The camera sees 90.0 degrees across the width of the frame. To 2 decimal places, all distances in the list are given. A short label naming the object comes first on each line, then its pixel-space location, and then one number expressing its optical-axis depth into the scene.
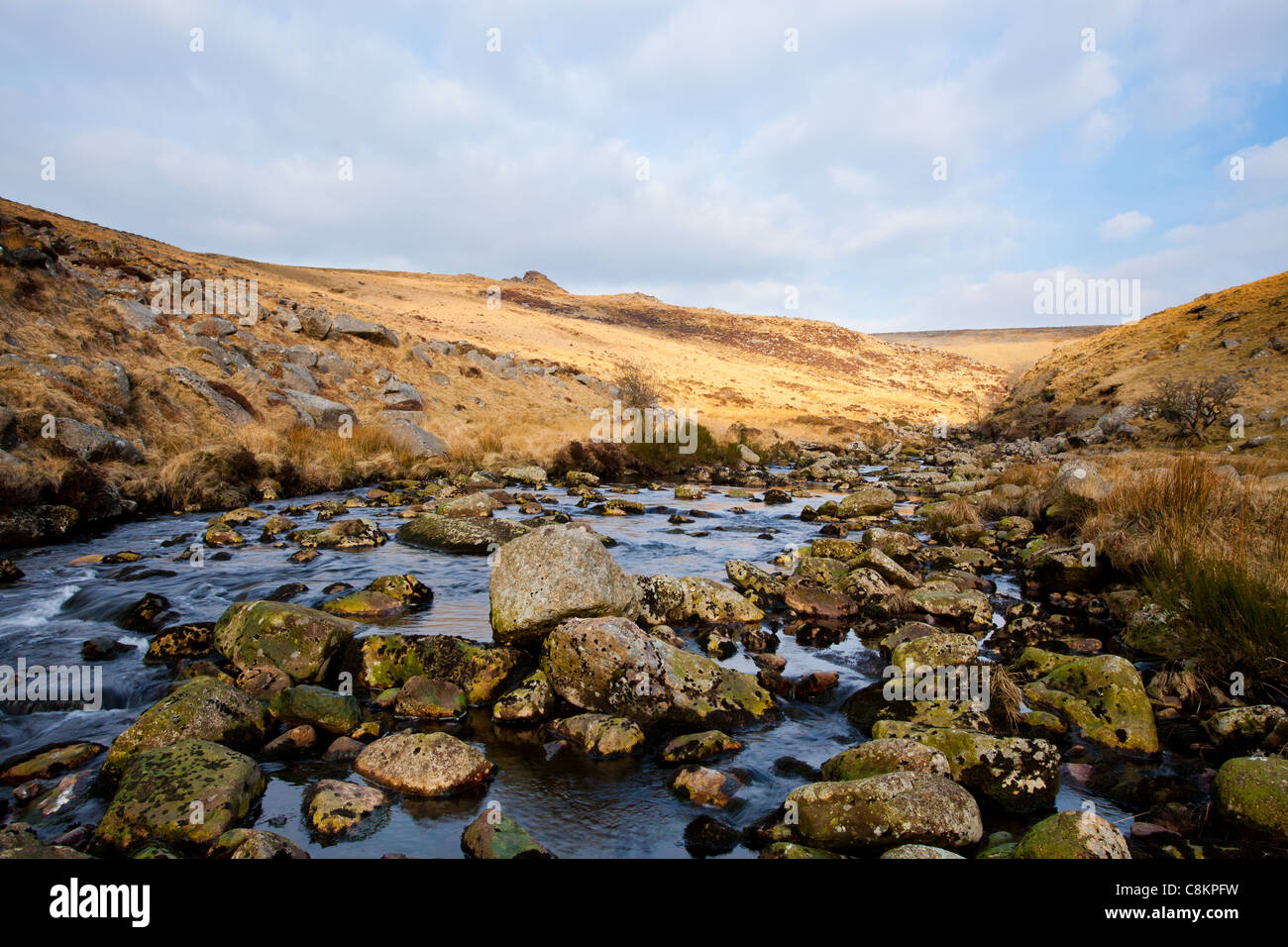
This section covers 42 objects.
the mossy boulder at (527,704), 5.77
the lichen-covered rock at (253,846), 3.64
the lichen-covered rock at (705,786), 4.65
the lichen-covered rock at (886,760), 4.59
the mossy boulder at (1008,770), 4.60
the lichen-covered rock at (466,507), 14.45
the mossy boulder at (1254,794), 3.96
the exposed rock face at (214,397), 19.39
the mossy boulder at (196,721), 4.79
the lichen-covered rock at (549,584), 6.84
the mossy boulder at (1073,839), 3.46
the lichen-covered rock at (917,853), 3.51
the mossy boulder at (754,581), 9.48
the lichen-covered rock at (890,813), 3.96
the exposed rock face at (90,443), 13.40
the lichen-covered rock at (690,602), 8.41
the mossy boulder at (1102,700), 5.31
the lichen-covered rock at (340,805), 4.15
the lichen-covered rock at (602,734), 5.31
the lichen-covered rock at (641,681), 5.84
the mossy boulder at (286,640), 6.45
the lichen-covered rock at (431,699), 5.90
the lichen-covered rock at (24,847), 3.36
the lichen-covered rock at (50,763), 4.70
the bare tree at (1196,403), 23.03
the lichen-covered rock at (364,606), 8.26
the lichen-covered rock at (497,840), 3.87
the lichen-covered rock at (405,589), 8.85
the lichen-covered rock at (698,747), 5.20
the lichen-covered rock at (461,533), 12.10
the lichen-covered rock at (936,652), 6.54
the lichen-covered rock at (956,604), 8.37
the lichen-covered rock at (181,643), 6.91
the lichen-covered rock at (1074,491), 11.75
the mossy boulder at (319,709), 5.49
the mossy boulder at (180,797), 3.88
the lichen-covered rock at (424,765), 4.66
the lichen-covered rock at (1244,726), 5.02
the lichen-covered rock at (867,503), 16.33
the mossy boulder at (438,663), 6.26
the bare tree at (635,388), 35.62
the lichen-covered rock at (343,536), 11.99
